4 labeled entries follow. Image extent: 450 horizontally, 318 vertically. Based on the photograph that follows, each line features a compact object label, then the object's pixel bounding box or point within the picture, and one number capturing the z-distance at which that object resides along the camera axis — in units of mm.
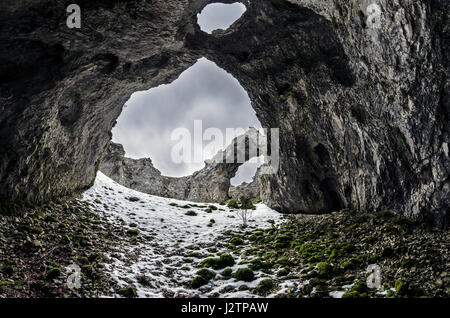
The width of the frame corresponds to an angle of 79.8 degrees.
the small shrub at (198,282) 11266
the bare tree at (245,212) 20859
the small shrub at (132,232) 16627
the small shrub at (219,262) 13211
